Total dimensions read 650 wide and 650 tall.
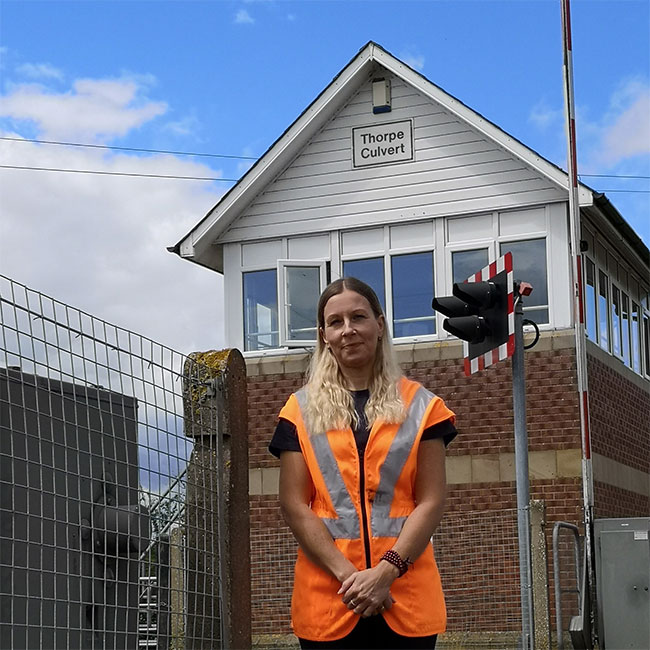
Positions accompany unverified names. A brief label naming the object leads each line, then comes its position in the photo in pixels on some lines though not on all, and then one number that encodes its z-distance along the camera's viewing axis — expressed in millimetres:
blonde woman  3980
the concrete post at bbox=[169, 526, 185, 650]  5289
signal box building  18062
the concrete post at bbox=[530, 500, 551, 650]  14367
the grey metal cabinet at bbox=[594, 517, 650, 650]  14320
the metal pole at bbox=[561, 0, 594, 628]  14773
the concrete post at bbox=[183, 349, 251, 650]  5617
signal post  9102
